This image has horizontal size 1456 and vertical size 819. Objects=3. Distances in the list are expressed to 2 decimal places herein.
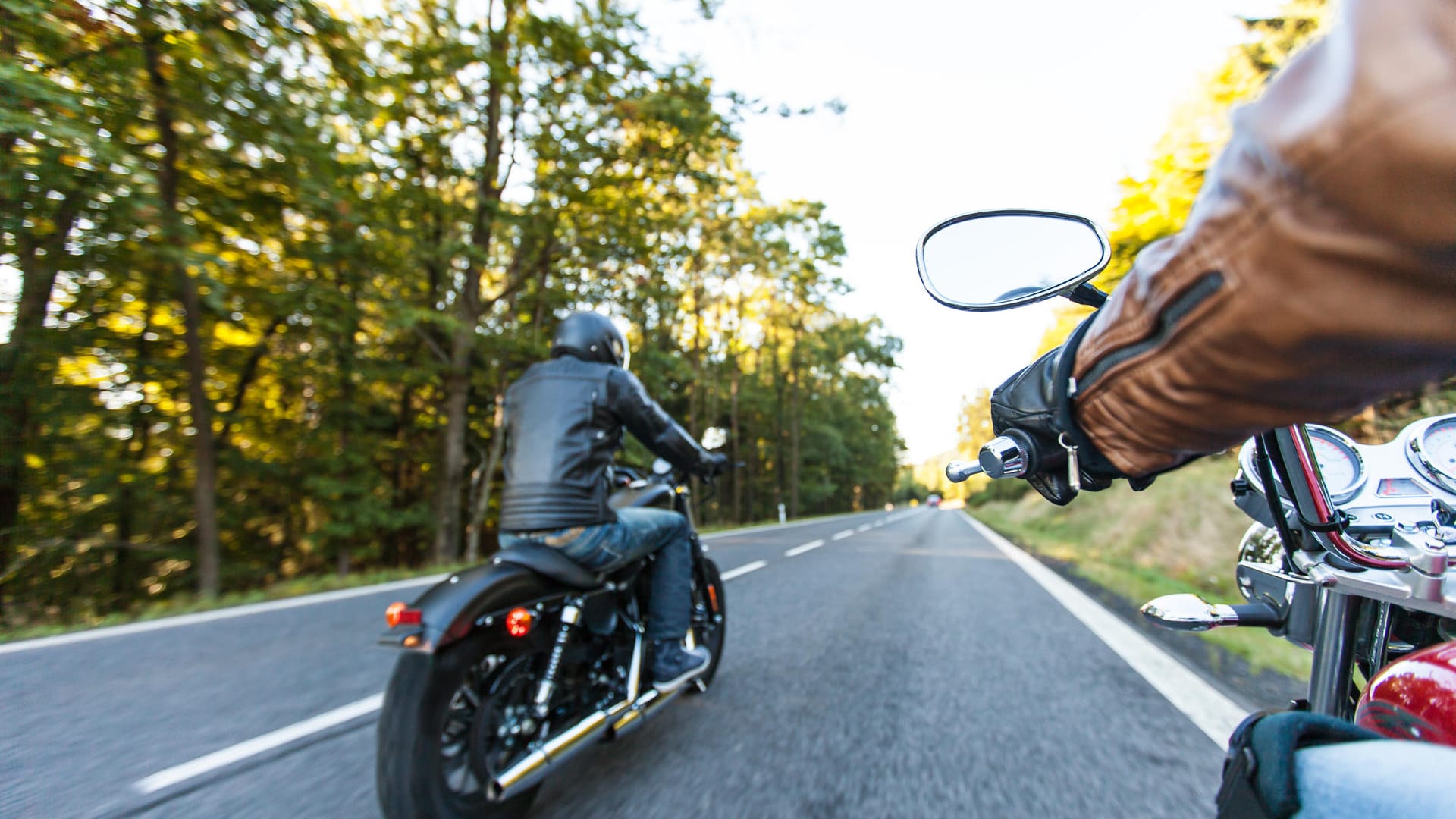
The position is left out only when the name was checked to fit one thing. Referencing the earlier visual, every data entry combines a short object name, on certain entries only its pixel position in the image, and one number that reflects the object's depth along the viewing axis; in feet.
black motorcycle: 5.93
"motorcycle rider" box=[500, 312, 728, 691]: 8.11
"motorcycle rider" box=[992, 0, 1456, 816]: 1.57
